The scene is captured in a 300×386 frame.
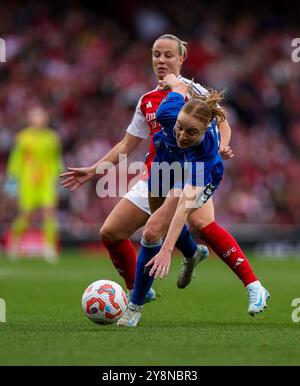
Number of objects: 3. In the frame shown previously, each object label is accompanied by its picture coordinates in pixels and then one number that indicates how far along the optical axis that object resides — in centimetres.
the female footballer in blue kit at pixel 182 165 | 1301
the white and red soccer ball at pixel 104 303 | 1406
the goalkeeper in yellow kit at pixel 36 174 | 3266
